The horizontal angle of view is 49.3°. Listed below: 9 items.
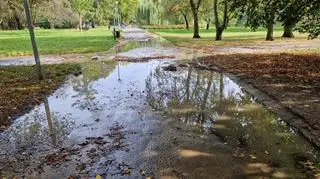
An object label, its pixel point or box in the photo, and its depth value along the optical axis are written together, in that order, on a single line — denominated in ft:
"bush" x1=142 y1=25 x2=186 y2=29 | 256.21
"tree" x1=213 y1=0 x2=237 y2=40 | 108.71
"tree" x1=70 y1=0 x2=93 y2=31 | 234.29
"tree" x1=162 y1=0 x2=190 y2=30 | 172.57
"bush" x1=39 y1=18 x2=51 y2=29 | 286.99
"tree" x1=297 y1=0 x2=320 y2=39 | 40.57
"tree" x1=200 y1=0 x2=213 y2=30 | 149.64
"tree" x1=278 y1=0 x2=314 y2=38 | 40.14
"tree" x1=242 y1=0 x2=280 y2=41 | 42.93
